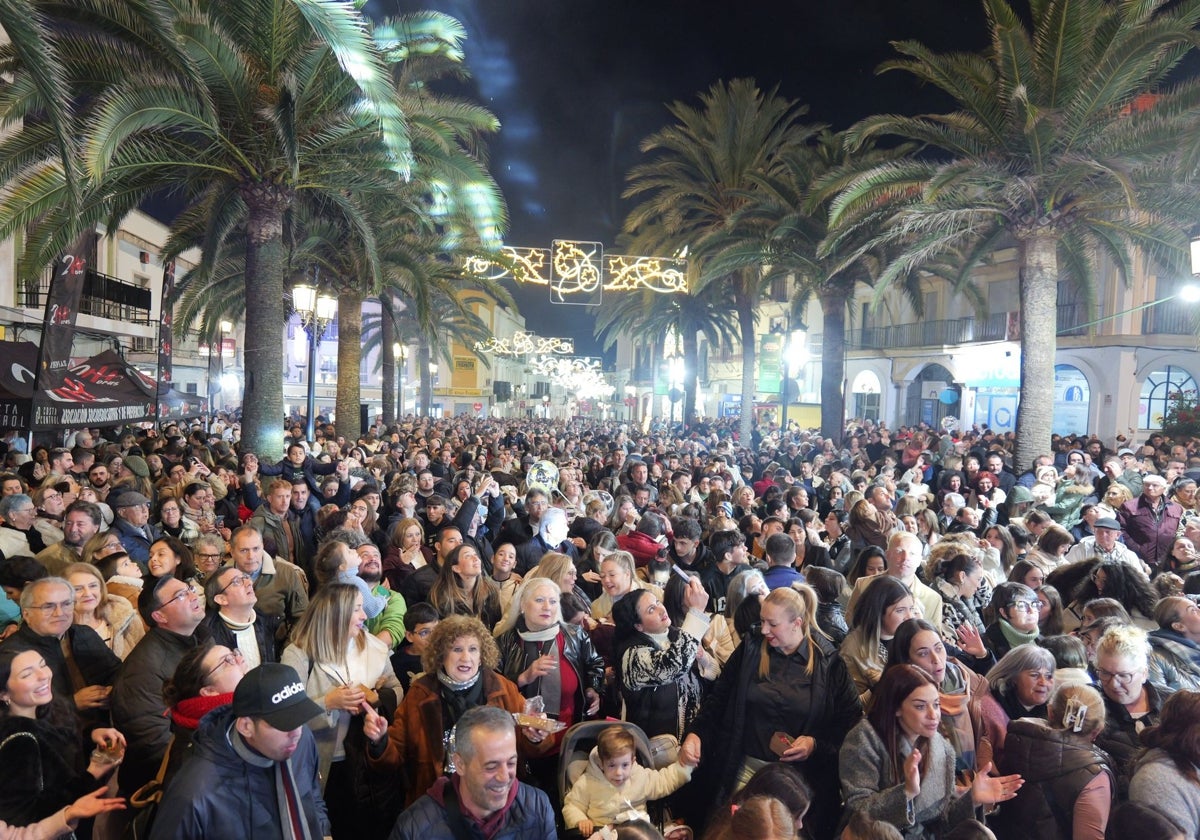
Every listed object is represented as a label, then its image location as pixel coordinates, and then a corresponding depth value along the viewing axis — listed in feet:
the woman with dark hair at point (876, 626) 13.79
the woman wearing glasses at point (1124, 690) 11.94
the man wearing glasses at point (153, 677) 11.76
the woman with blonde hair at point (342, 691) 12.33
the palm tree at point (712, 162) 69.56
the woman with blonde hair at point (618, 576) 17.07
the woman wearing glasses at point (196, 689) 10.21
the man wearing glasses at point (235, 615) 13.67
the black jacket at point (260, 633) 13.53
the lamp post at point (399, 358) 99.66
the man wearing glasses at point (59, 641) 12.09
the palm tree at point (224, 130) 29.84
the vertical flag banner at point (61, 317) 35.86
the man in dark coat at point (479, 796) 9.14
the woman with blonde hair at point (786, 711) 12.14
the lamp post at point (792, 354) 89.40
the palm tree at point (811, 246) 59.62
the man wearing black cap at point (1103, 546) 23.11
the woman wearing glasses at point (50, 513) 21.95
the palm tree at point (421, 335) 108.47
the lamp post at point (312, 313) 47.37
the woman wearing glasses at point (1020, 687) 12.53
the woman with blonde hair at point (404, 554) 21.08
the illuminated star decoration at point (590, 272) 75.10
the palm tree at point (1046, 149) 37.65
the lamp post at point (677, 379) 107.63
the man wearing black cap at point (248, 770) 8.54
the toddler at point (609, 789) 11.18
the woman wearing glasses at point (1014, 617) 15.61
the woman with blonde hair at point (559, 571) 16.75
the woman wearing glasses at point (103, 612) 13.74
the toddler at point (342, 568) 16.72
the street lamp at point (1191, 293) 43.70
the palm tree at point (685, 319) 92.94
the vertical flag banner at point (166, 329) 51.52
